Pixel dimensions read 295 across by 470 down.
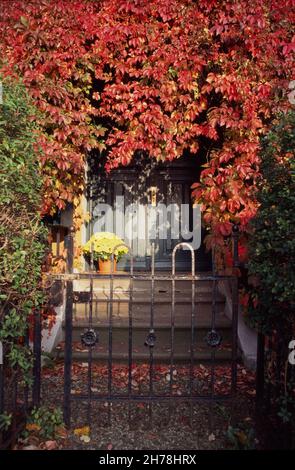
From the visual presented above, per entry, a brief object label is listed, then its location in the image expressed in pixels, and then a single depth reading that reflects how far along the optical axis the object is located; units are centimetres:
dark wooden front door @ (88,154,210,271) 704
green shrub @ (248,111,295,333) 272
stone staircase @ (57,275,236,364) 450
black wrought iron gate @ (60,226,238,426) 329
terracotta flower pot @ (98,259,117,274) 627
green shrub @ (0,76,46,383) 274
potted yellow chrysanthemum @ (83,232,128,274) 614
